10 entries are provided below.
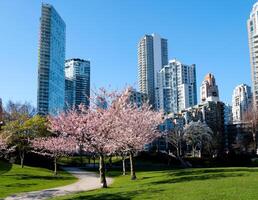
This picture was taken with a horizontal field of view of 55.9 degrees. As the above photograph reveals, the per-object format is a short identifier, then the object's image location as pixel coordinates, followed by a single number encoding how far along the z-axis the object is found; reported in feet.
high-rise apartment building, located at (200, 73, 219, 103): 421.53
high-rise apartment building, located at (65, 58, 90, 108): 406.57
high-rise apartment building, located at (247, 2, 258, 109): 291.58
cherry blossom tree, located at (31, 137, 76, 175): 107.73
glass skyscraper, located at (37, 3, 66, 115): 336.46
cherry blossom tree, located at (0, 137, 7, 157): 103.60
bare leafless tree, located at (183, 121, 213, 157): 199.18
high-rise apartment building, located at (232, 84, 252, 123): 445.46
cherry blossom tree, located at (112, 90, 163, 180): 70.23
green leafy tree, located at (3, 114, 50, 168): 118.53
